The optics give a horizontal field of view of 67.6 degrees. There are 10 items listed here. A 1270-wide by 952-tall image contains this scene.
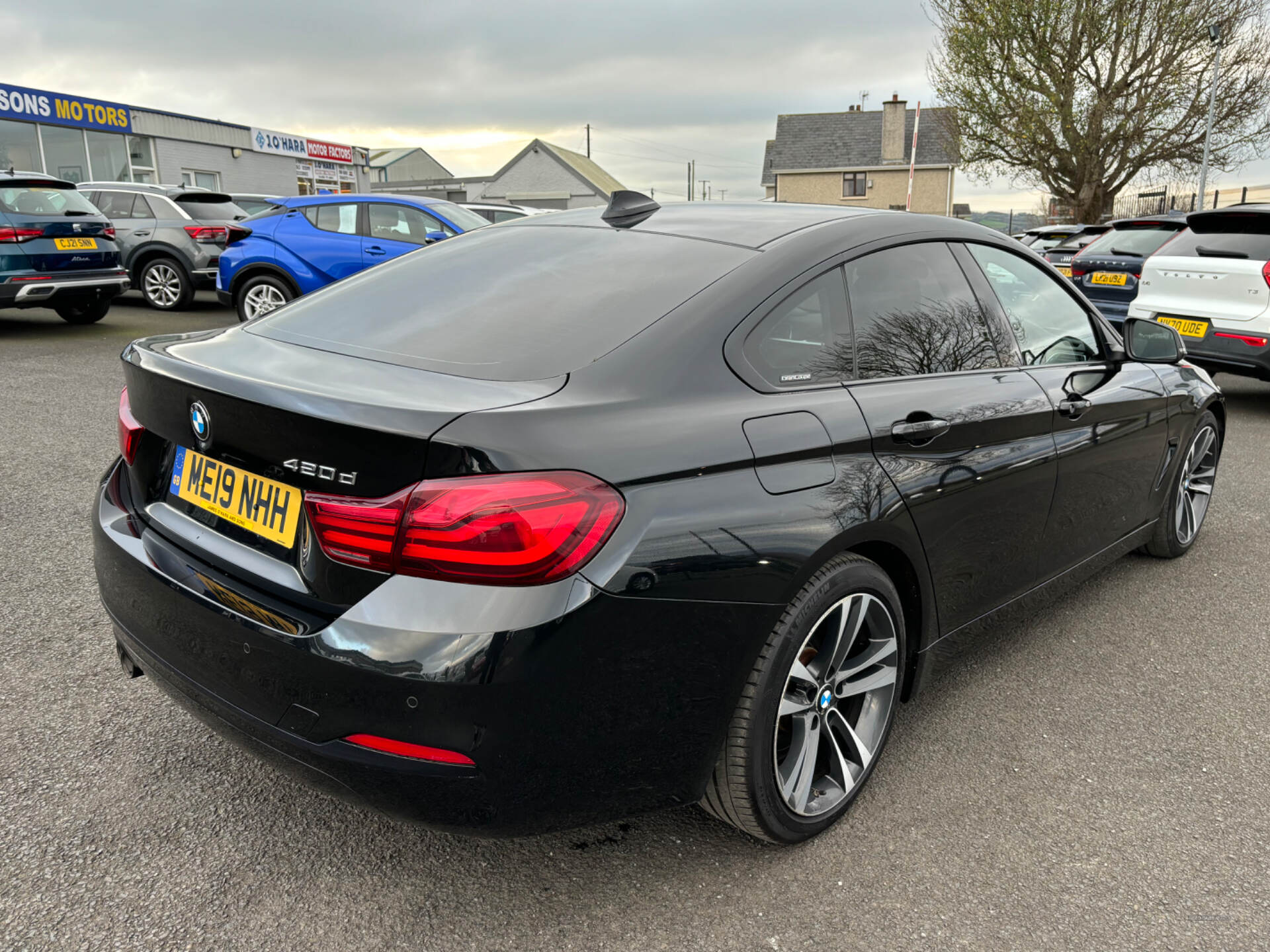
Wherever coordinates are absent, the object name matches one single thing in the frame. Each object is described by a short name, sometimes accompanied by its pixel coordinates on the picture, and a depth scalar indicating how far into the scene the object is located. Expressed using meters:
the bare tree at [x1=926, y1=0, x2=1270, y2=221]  27.47
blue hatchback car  10.55
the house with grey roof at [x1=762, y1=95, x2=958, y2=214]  55.00
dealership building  21.88
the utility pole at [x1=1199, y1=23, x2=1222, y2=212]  24.86
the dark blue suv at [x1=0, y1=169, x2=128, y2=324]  9.59
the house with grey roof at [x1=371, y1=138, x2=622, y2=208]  55.09
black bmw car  1.71
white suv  7.33
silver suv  12.69
